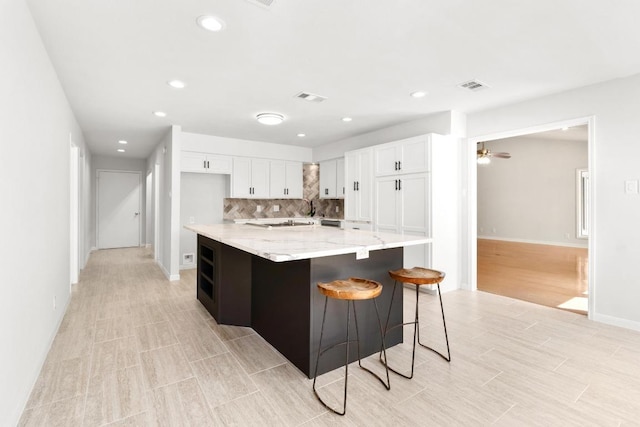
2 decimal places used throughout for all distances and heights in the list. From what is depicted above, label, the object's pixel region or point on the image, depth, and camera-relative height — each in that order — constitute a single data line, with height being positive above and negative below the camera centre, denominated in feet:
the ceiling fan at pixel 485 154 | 20.25 +3.82
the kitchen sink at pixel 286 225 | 12.64 -0.46
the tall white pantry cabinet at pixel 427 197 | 14.08 +0.77
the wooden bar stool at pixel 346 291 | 6.22 -1.53
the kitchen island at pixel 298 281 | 7.37 -1.88
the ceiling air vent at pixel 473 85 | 10.89 +4.43
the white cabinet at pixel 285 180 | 21.80 +2.34
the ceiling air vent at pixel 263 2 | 6.51 +4.28
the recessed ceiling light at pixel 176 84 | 10.77 +4.39
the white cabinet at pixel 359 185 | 17.06 +1.55
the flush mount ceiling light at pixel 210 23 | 7.15 +4.31
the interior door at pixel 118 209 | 27.71 +0.37
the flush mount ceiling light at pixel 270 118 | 14.03 +4.17
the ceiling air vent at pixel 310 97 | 12.22 +4.51
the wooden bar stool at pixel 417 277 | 7.60 -1.51
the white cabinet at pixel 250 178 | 20.26 +2.26
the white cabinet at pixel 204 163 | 18.47 +2.99
